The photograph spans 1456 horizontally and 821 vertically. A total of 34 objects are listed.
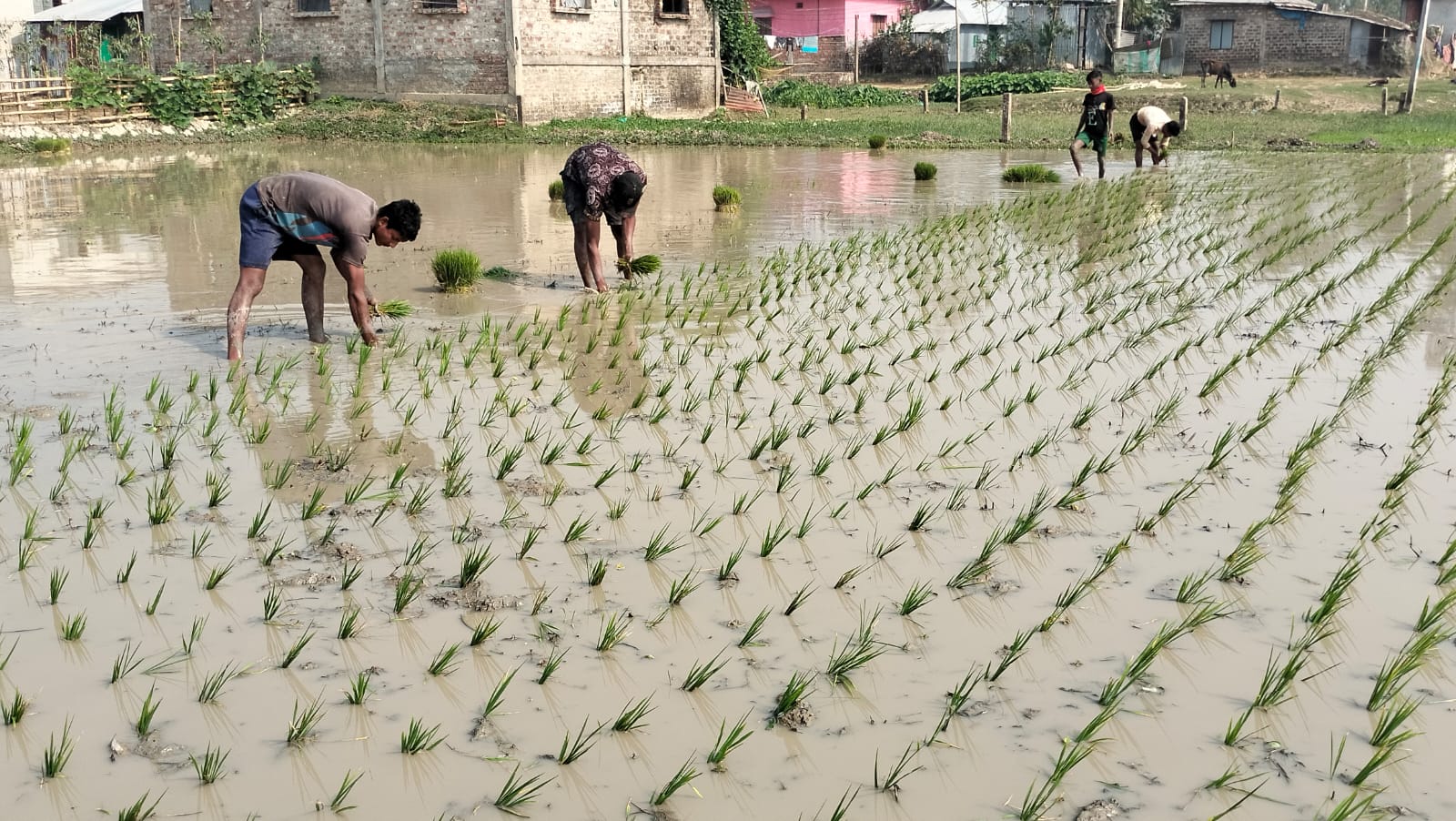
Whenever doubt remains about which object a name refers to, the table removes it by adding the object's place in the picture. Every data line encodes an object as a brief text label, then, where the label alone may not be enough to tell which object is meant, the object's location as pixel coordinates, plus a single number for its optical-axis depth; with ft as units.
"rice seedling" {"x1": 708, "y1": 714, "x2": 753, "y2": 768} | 9.26
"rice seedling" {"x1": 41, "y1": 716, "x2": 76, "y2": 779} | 9.03
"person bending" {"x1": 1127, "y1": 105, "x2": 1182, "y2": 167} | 53.21
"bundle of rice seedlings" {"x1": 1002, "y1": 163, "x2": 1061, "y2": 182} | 50.21
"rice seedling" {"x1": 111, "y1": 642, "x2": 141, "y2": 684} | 10.39
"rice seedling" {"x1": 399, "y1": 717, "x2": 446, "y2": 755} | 9.45
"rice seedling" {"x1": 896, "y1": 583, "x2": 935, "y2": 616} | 11.80
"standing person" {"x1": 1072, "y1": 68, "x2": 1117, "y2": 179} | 49.75
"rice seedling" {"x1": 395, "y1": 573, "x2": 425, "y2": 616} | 11.69
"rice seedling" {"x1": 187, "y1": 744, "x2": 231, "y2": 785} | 9.04
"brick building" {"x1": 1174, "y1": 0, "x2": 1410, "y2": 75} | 114.83
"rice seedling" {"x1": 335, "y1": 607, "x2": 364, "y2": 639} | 11.15
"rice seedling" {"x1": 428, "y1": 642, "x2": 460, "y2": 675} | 10.45
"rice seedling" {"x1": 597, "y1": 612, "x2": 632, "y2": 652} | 11.05
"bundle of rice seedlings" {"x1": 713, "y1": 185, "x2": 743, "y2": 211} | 42.19
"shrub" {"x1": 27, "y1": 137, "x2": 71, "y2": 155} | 62.95
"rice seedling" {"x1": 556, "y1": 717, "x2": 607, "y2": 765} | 9.37
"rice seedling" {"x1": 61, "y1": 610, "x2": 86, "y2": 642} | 11.08
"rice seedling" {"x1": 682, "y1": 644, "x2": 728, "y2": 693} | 10.41
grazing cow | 106.73
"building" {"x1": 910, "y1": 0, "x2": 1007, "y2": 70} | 131.03
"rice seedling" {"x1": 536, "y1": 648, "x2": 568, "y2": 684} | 10.41
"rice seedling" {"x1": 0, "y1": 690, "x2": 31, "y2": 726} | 9.73
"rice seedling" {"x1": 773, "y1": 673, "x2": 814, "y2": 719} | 9.95
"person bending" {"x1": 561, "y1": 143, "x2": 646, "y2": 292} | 25.64
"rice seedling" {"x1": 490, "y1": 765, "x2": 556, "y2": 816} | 8.80
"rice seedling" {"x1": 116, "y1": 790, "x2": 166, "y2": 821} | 8.44
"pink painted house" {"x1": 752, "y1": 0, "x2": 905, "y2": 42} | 137.80
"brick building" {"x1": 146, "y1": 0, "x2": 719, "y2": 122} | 77.97
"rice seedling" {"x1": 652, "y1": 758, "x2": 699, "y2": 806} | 8.79
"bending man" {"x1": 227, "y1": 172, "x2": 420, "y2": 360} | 20.04
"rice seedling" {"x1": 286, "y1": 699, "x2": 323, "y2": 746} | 9.56
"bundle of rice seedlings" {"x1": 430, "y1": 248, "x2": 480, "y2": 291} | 27.37
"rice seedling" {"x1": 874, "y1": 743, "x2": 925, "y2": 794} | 9.16
